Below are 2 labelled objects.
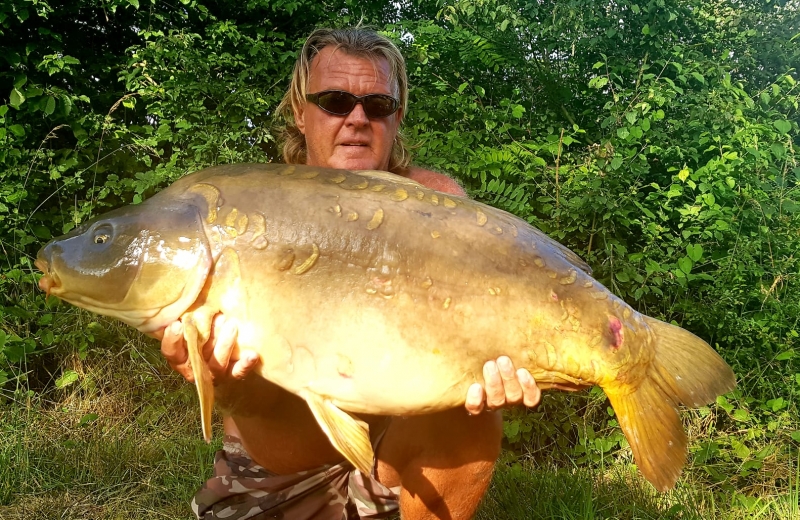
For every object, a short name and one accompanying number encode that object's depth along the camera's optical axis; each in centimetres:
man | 189
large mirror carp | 136
